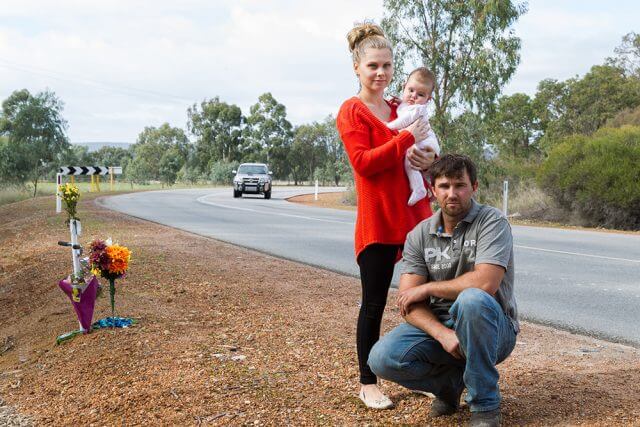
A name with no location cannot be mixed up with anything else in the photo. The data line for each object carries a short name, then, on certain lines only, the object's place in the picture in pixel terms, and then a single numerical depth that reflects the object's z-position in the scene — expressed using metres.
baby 3.55
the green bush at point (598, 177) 19.42
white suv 36.09
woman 3.52
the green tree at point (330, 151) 84.00
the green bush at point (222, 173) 72.75
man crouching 3.29
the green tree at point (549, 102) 48.59
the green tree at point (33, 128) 38.38
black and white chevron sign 17.46
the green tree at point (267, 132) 79.88
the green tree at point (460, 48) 26.50
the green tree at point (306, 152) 85.00
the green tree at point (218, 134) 79.89
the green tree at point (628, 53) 48.47
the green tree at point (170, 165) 79.59
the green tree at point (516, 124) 50.41
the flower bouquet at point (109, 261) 5.71
